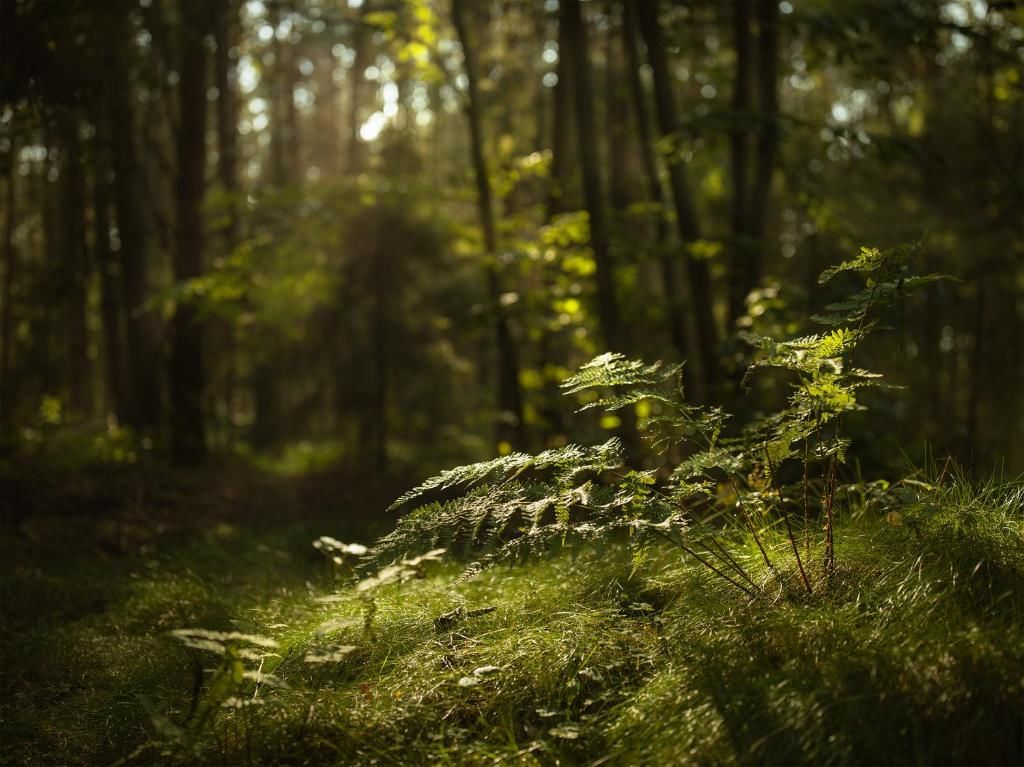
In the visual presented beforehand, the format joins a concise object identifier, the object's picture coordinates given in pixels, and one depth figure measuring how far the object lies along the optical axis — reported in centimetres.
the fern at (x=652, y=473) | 321
